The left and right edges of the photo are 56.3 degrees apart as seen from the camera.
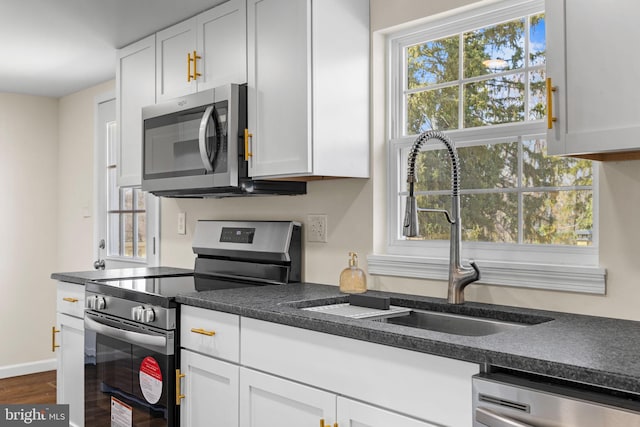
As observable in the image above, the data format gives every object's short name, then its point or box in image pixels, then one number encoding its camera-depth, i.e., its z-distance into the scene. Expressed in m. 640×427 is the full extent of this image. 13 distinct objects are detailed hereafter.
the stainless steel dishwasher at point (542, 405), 1.13
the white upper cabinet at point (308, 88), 2.28
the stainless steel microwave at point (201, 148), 2.53
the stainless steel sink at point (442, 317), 1.87
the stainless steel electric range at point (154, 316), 2.29
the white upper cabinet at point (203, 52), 2.61
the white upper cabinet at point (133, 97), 3.20
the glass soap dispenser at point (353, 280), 2.31
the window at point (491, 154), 1.96
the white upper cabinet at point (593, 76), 1.46
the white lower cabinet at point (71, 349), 3.00
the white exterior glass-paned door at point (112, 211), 4.10
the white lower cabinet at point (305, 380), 1.44
